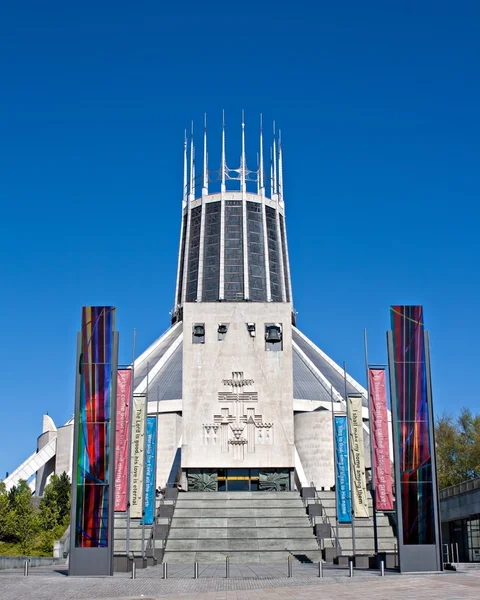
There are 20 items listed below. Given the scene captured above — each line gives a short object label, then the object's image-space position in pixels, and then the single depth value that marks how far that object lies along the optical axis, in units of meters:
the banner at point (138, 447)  32.66
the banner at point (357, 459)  32.84
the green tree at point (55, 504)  45.75
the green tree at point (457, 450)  55.72
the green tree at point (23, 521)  43.31
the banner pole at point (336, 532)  34.16
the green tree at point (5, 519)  43.25
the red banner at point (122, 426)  29.86
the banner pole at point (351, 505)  32.04
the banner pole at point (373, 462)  28.77
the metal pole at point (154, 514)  34.20
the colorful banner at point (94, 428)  25.84
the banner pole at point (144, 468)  32.09
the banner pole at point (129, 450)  29.37
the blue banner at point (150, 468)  36.09
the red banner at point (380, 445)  29.06
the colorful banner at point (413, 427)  25.58
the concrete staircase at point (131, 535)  36.28
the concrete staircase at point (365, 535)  35.81
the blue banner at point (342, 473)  35.88
